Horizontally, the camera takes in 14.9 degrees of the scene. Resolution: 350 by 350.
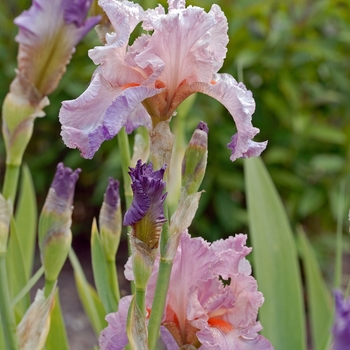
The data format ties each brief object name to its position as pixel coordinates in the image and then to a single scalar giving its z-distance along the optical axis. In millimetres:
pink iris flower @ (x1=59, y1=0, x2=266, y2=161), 802
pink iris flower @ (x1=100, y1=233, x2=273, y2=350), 839
